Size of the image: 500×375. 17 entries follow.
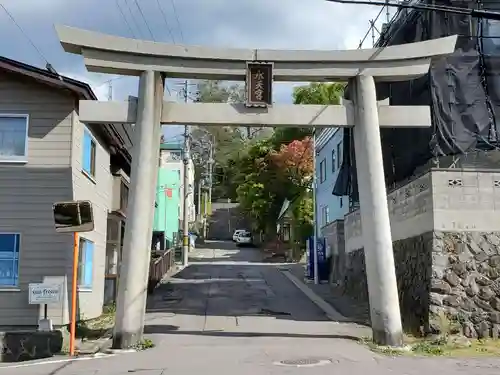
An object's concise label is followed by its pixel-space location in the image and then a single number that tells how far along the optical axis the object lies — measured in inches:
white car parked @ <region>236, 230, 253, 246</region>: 2268.3
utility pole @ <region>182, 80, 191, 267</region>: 1486.2
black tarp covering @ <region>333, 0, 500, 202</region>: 657.6
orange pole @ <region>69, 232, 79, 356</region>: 480.7
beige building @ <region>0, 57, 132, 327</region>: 620.4
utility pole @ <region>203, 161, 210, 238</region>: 2669.8
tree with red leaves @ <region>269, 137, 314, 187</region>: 1824.6
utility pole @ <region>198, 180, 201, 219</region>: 2773.1
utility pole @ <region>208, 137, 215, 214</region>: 2608.3
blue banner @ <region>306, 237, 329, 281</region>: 1090.1
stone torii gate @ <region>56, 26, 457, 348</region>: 529.3
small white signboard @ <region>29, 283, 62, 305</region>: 542.3
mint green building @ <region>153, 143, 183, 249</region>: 1770.4
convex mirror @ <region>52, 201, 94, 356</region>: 487.2
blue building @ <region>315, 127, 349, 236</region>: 1225.4
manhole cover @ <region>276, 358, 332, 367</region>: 425.4
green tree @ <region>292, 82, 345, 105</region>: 1798.7
